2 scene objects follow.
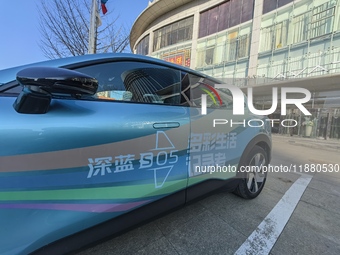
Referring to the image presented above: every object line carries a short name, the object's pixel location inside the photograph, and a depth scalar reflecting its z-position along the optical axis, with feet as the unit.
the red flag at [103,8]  23.11
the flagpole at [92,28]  19.35
